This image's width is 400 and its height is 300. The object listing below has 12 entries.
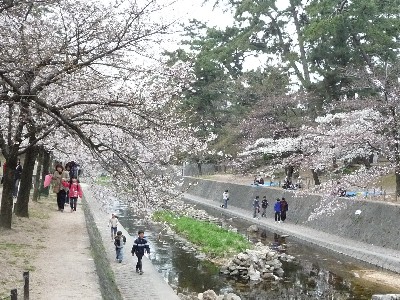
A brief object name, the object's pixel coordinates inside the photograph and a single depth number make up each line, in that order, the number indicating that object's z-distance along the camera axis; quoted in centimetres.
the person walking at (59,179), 1716
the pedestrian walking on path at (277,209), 2600
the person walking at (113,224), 1847
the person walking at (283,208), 2622
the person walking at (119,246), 1494
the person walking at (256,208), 2811
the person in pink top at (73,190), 1945
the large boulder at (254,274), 1522
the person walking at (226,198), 3372
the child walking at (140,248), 1410
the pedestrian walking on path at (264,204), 2819
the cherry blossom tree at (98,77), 909
